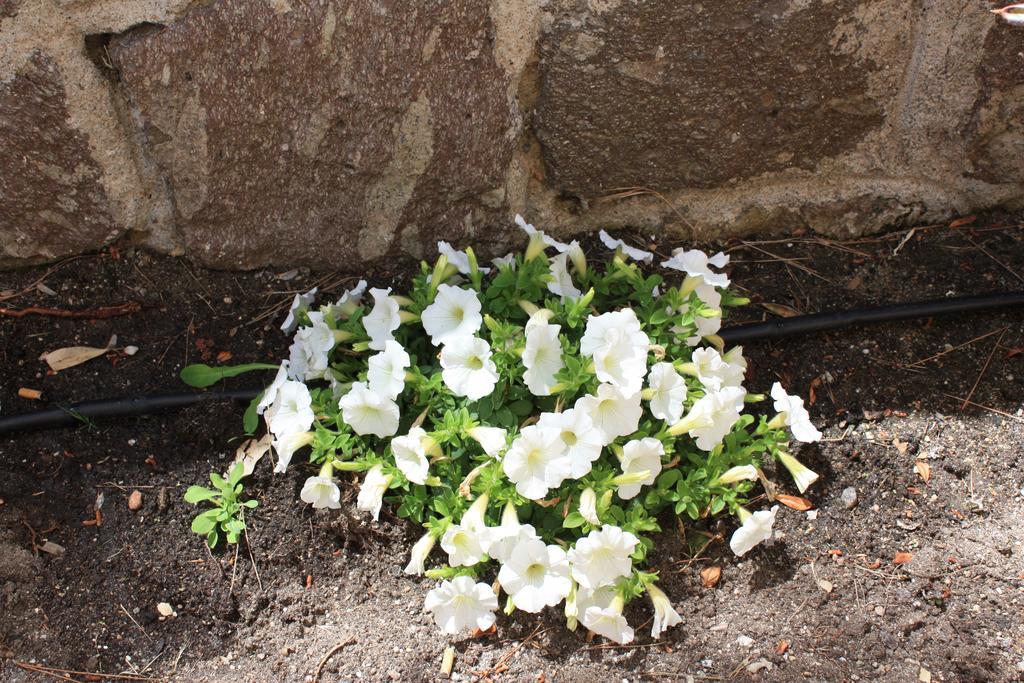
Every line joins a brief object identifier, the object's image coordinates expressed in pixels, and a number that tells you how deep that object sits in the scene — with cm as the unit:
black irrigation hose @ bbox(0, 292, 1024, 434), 225
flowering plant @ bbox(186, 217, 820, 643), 181
